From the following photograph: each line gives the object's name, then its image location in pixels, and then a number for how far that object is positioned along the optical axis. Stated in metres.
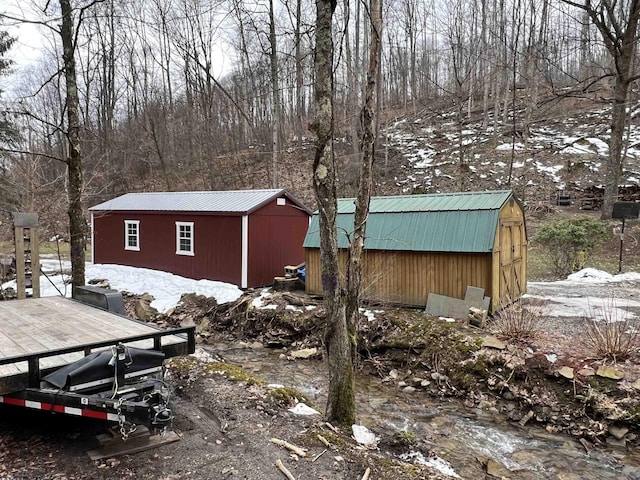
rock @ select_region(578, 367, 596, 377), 6.16
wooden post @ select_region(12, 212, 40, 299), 7.54
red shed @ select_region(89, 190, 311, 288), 12.64
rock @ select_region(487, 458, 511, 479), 4.80
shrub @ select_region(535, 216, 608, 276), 12.57
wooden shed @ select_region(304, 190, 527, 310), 8.88
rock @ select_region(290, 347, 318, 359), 8.56
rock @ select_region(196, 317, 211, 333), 10.11
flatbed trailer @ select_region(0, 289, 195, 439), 3.24
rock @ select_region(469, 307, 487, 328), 8.18
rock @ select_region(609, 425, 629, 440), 5.53
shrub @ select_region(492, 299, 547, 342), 7.25
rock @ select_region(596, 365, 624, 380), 5.99
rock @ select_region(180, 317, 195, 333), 10.19
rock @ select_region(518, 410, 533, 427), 6.04
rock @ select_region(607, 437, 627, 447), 5.45
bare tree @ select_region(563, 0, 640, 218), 15.02
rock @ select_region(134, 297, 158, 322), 10.33
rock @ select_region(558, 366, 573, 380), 6.21
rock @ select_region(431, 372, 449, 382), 7.12
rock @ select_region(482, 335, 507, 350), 7.09
